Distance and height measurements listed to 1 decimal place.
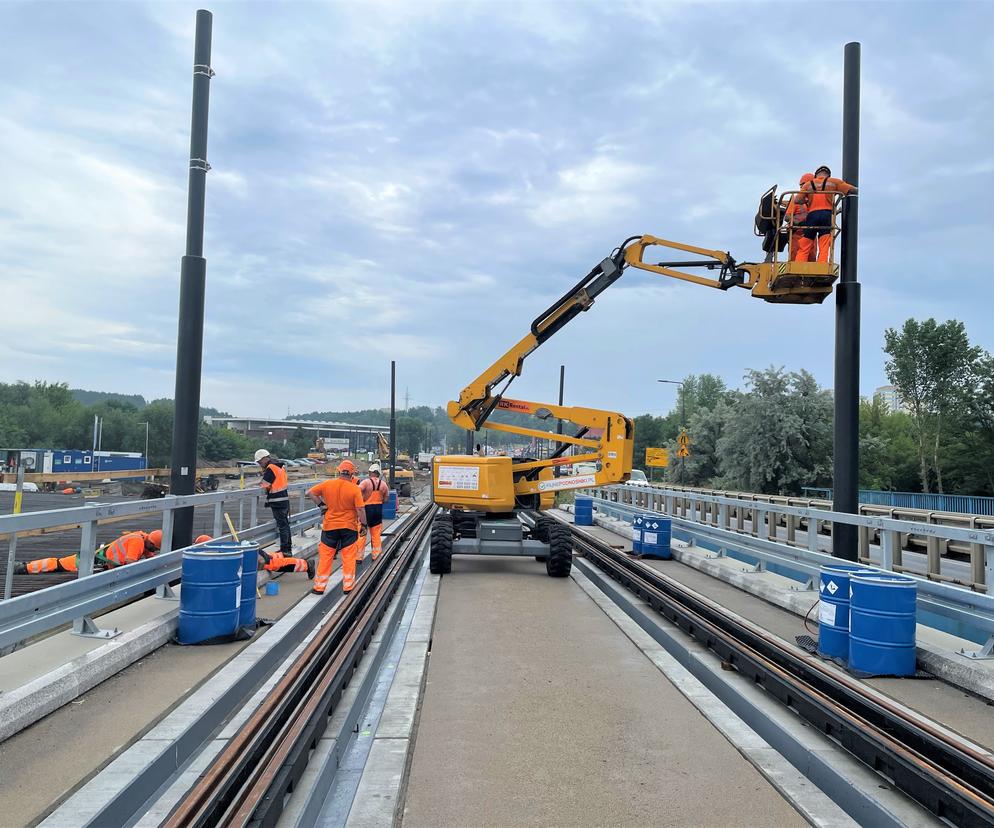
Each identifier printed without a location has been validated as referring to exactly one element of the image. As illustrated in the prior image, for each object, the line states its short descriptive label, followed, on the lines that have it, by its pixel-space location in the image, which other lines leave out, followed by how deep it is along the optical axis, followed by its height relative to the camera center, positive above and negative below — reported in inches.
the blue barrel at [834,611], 289.1 -58.0
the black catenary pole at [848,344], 377.7 +59.6
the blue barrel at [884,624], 267.1 -57.7
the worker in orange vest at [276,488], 478.3 -27.2
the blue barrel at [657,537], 627.2 -67.1
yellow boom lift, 527.5 -10.6
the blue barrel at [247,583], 316.8 -58.9
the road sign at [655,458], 1236.5 -3.5
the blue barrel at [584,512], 1007.0 -77.4
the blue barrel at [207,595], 288.8 -58.8
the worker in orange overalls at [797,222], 406.9 +127.5
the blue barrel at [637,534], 639.8 -66.5
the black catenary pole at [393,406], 1583.7 +95.1
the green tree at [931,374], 2041.1 +246.5
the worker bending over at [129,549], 395.2 -57.2
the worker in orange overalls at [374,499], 533.5 -37.4
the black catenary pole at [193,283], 380.2 +79.9
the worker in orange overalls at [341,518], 425.7 -40.9
